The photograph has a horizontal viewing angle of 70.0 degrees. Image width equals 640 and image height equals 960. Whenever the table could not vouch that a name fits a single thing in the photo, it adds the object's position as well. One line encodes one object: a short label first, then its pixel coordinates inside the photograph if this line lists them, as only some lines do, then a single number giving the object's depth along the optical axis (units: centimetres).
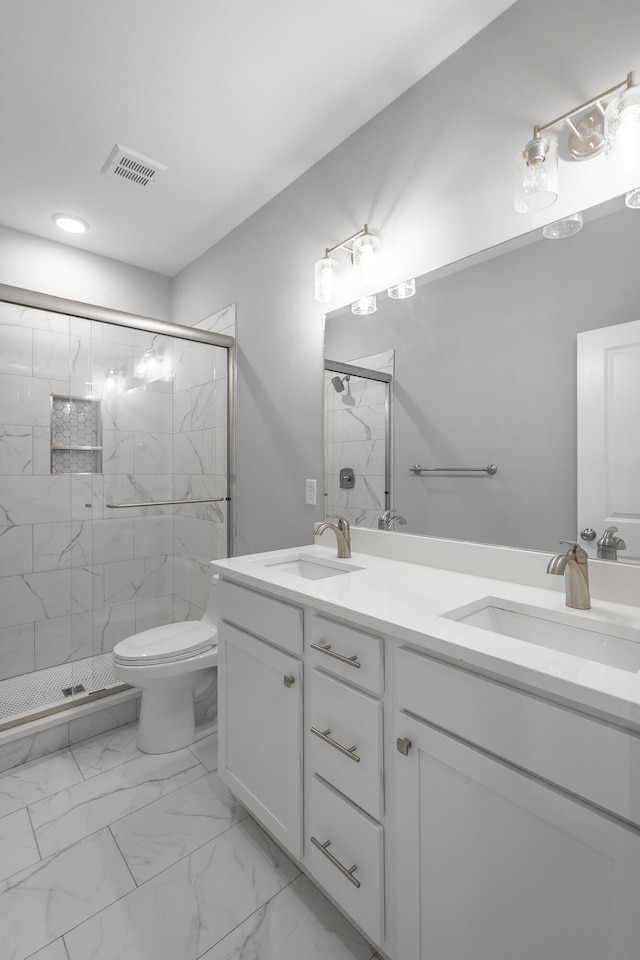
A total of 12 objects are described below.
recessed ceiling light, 240
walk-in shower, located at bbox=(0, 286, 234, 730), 223
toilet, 189
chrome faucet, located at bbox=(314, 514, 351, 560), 171
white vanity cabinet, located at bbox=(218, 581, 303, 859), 126
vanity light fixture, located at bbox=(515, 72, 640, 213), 115
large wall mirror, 116
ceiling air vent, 195
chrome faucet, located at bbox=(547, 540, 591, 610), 108
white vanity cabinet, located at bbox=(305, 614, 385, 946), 103
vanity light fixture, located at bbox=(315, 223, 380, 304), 169
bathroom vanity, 69
